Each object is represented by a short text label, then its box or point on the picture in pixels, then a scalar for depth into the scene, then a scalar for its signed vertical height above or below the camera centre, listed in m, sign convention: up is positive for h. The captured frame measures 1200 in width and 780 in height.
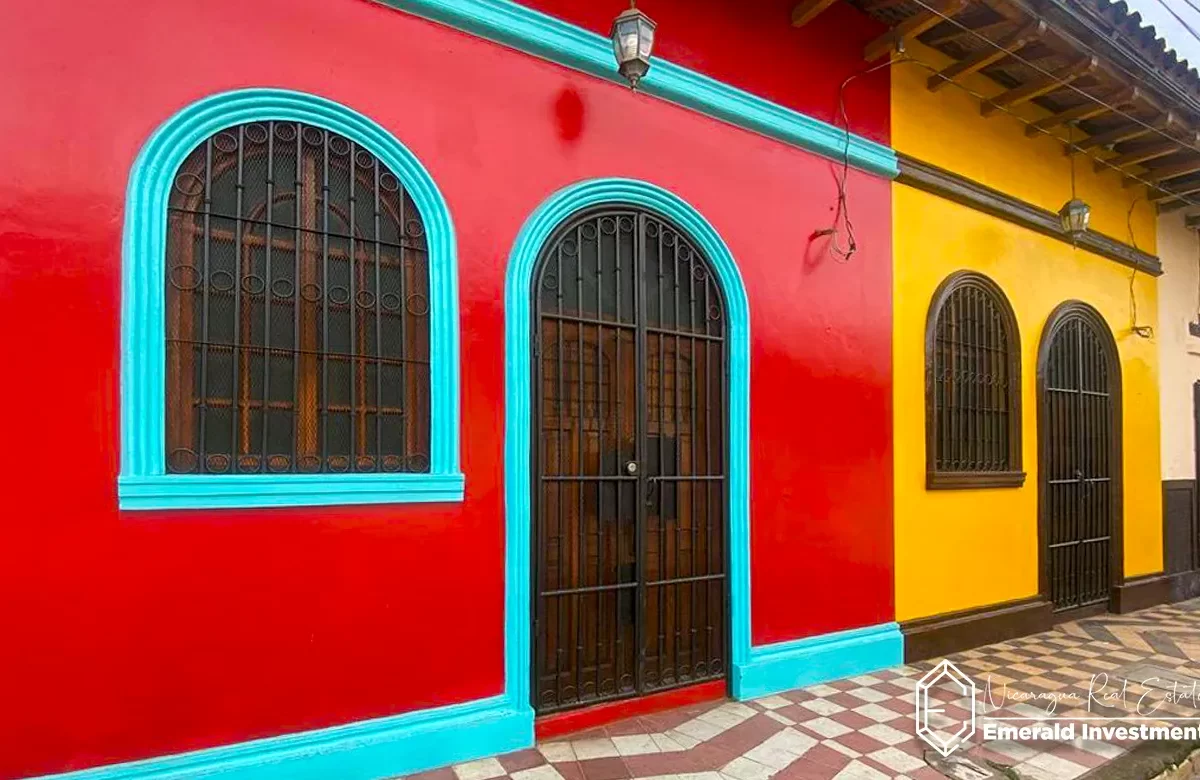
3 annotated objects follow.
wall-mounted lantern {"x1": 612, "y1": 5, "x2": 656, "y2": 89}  3.71 +1.90
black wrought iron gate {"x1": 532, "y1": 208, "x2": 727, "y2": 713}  3.97 -0.29
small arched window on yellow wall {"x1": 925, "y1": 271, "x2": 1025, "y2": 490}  5.79 +0.19
